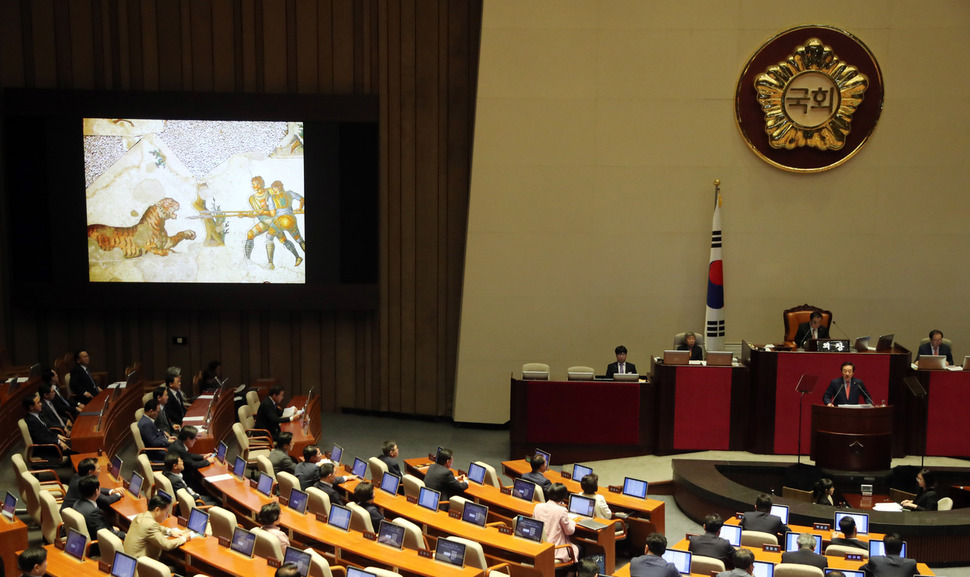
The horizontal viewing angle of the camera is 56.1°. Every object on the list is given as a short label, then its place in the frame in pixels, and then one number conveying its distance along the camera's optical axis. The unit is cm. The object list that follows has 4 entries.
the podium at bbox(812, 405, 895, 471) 996
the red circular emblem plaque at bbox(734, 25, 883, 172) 1248
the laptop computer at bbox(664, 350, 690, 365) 1121
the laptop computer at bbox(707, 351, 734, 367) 1127
